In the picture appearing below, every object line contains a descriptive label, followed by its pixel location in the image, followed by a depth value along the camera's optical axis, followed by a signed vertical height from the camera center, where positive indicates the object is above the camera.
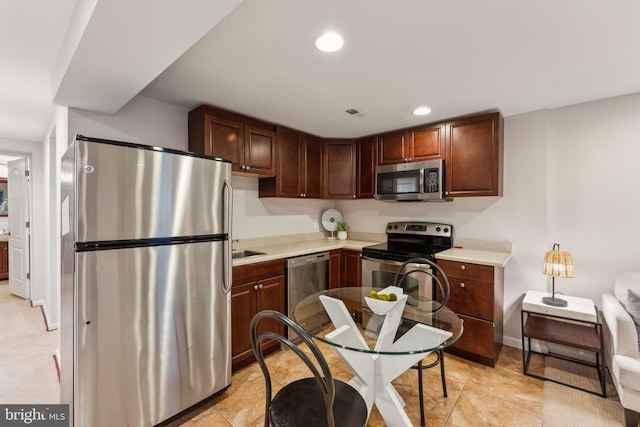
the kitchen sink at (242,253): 2.99 -0.43
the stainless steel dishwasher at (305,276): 2.82 -0.68
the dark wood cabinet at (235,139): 2.51 +0.71
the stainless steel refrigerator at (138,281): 1.48 -0.40
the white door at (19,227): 4.14 -0.17
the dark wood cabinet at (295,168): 3.17 +0.54
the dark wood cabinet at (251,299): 2.38 -0.78
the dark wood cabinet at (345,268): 3.28 -0.66
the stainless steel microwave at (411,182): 2.96 +0.33
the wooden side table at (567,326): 2.15 -0.99
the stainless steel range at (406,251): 2.73 -0.42
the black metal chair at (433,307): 1.78 -0.67
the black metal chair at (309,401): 1.04 -0.89
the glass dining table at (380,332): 1.54 -0.69
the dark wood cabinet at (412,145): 3.00 +0.76
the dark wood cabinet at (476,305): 2.44 -0.84
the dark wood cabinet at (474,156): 2.69 +0.54
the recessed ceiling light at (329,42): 1.55 +0.97
